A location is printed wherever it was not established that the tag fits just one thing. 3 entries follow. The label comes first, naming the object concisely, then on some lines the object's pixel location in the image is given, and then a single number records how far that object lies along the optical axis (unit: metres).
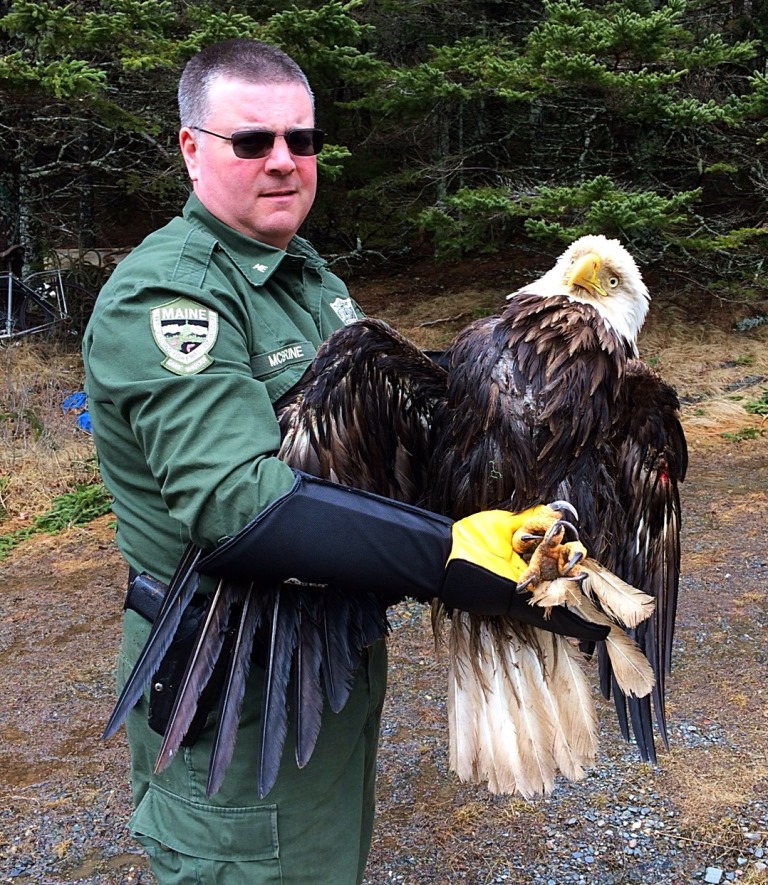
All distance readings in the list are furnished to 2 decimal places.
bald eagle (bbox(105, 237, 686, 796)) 1.71
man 1.50
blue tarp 8.20
